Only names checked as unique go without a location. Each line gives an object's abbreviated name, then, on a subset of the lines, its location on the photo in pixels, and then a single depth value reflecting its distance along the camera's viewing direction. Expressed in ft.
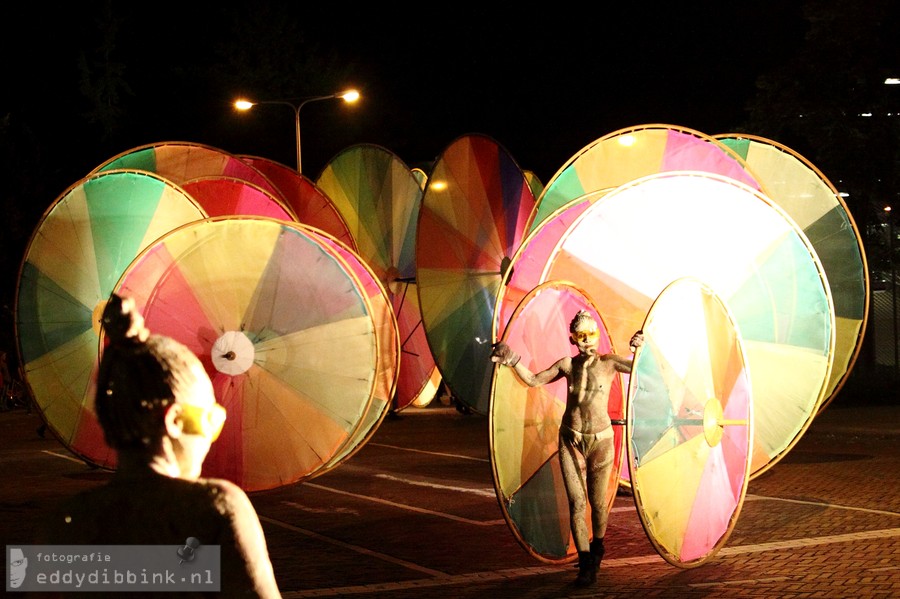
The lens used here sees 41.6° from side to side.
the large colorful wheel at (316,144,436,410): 65.05
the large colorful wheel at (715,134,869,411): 48.83
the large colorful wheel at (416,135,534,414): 54.85
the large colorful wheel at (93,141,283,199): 57.88
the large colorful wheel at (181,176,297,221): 53.93
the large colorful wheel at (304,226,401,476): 37.49
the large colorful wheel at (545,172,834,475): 40.22
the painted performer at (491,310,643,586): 29.84
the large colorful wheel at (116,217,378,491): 35.53
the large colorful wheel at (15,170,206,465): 46.75
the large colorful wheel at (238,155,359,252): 66.18
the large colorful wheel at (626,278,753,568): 28.66
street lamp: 100.27
